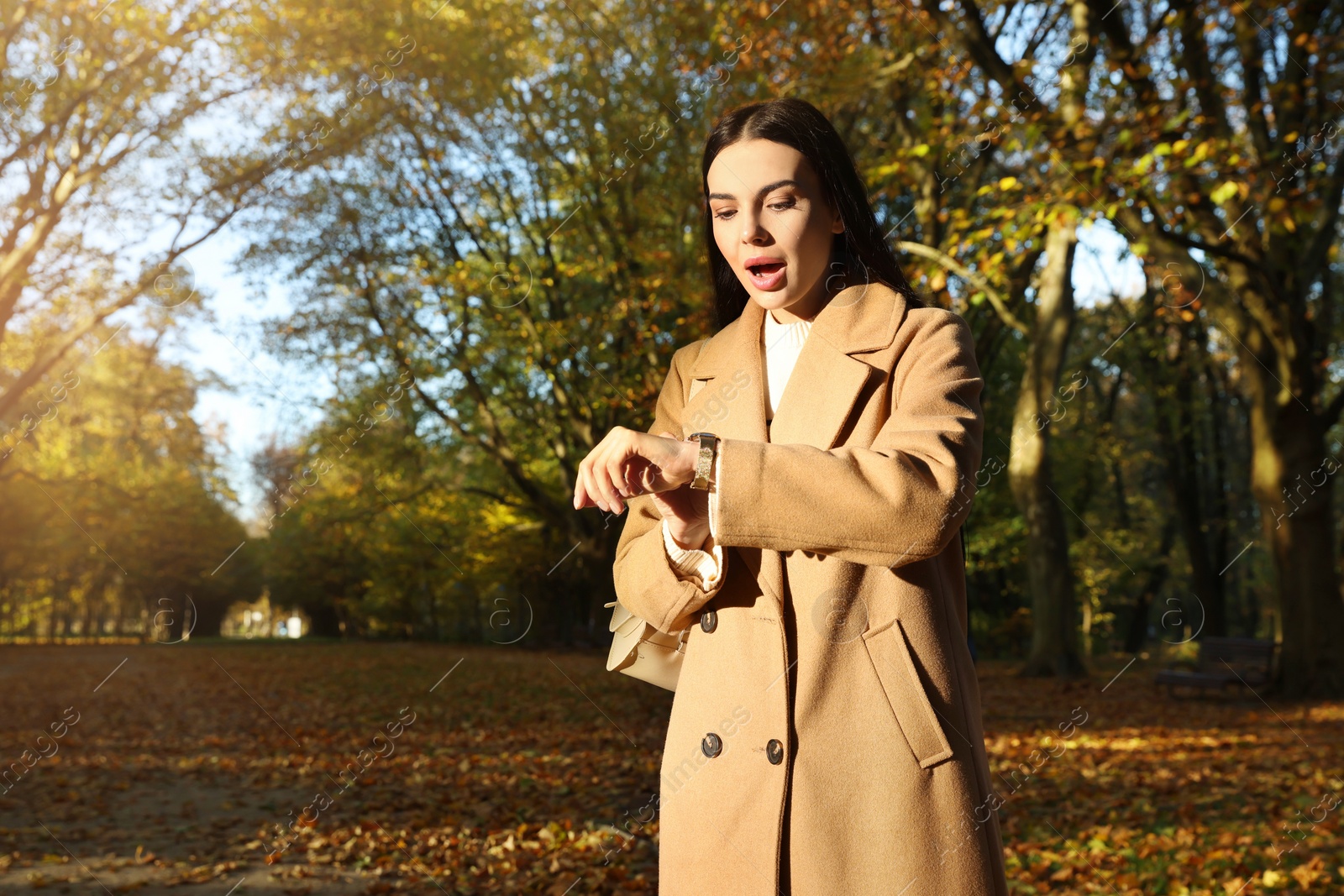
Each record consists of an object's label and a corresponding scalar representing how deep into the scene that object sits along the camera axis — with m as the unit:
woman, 1.58
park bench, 14.64
